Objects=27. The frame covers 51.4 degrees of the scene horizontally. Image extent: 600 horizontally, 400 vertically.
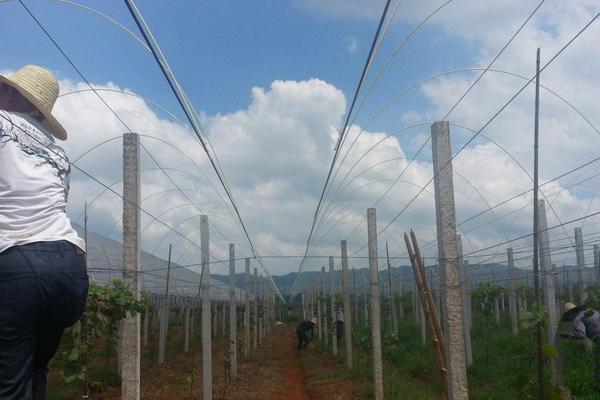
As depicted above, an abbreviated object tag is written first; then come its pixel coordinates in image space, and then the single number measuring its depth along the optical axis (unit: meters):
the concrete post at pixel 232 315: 13.80
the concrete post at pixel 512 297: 13.98
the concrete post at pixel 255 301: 21.47
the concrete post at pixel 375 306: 9.80
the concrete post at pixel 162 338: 14.82
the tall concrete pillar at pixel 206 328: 9.00
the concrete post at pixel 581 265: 12.22
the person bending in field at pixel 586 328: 8.52
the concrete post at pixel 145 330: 18.78
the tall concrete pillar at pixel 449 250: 5.53
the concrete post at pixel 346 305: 13.51
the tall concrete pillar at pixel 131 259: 5.52
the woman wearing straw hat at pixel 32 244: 1.75
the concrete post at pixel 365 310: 22.81
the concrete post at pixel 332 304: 17.62
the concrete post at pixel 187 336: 17.97
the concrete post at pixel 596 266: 12.09
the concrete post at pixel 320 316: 23.83
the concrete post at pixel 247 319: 18.32
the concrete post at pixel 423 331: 16.04
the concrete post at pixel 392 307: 17.25
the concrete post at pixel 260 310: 25.59
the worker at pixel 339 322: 18.10
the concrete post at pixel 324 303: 21.86
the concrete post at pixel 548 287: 9.11
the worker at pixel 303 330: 22.03
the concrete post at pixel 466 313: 12.31
